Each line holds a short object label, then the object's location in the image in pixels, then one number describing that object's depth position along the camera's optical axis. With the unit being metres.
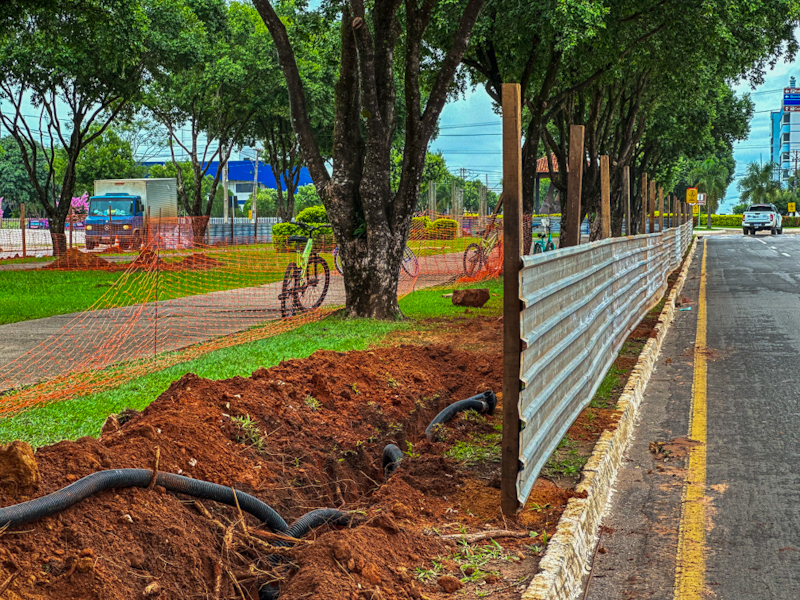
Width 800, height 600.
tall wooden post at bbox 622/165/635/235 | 14.32
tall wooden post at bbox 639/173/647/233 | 20.20
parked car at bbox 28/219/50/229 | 74.06
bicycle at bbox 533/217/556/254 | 24.50
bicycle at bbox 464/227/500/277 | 22.62
